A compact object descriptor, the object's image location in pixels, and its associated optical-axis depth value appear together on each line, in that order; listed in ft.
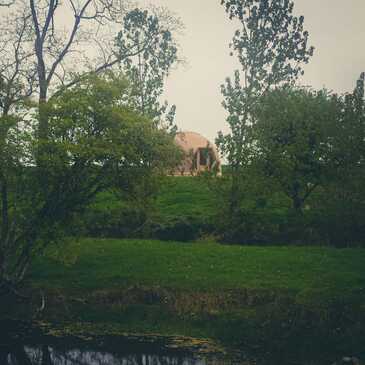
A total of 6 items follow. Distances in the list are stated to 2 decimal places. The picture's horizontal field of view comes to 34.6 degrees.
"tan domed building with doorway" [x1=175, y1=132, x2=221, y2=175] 237.25
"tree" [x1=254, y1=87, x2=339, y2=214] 133.39
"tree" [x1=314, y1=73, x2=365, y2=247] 127.03
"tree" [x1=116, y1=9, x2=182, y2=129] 128.57
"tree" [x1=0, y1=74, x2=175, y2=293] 80.18
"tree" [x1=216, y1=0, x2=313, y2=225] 131.85
